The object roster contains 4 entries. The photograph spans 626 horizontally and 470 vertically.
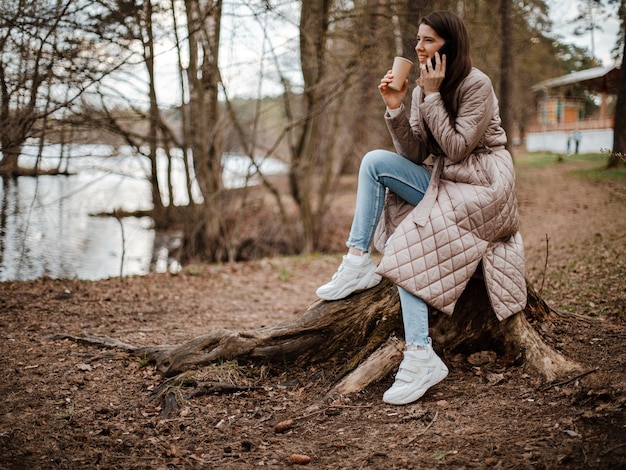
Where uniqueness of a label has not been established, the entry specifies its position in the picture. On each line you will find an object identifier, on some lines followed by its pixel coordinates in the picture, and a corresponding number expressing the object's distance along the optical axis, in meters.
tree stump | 3.14
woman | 2.87
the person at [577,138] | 21.89
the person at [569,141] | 23.52
